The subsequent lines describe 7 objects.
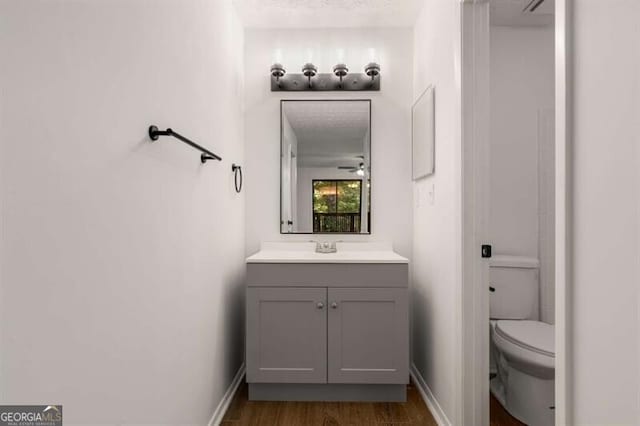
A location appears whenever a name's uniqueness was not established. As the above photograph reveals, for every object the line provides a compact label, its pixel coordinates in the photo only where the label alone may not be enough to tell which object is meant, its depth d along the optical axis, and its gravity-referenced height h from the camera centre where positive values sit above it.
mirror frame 2.39 +0.41
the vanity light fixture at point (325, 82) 2.35 +0.89
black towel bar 1.10 +0.25
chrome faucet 2.29 -0.26
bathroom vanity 1.90 -0.63
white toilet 1.69 -0.69
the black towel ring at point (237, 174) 2.07 +0.23
